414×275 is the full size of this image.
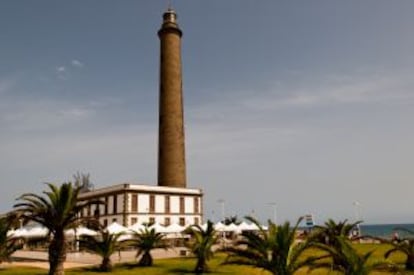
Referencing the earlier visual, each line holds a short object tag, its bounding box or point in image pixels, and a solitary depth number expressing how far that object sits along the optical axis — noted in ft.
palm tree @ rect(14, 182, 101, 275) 70.83
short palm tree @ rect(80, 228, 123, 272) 82.58
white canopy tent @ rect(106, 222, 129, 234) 115.55
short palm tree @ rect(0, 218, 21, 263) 78.79
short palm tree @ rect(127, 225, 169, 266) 90.58
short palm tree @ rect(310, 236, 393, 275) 39.93
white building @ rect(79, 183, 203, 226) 156.66
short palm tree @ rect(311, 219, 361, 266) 74.79
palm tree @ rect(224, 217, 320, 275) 43.93
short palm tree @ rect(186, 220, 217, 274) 80.33
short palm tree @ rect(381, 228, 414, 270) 76.64
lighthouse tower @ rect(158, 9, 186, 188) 174.40
